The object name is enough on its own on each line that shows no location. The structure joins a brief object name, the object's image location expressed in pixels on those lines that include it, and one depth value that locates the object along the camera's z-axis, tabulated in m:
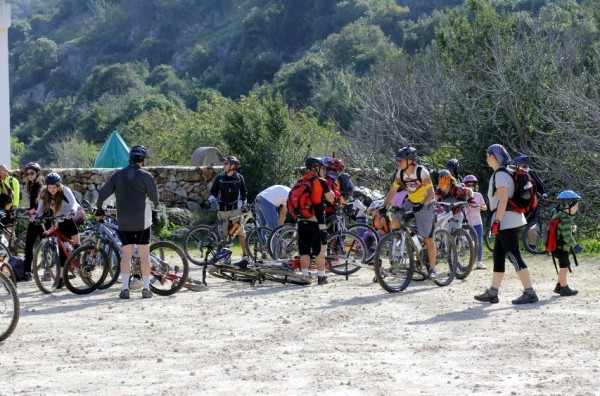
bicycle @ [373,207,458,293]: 12.79
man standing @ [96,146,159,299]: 12.61
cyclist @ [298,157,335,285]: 13.62
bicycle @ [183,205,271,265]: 16.28
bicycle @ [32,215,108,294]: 13.12
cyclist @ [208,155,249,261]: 16.30
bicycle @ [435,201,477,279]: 13.98
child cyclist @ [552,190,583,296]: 12.38
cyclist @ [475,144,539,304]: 11.62
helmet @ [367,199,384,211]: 15.66
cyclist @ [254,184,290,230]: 16.72
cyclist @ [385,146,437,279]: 13.36
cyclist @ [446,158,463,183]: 15.52
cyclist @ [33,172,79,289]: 13.78
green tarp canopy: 26.94
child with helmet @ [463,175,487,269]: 15.29
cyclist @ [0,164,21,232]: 16.14
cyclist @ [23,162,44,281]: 14.57
